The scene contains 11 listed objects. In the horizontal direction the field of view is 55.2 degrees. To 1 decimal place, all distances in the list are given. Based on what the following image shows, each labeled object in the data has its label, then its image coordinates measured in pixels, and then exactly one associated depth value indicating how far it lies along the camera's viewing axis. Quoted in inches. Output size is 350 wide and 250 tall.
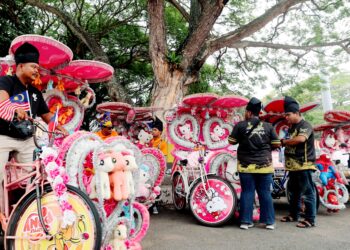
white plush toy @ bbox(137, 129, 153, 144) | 269.5
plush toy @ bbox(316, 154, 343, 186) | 218.8
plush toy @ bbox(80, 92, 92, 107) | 191.9
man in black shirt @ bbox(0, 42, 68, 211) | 116.7
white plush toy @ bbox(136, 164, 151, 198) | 197.9
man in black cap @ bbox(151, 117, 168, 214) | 264.5
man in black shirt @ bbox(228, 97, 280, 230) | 181.2
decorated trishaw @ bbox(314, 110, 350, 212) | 212.7
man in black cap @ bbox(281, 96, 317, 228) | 183.6
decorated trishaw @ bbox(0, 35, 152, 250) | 107.2
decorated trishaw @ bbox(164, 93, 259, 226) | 188.7
